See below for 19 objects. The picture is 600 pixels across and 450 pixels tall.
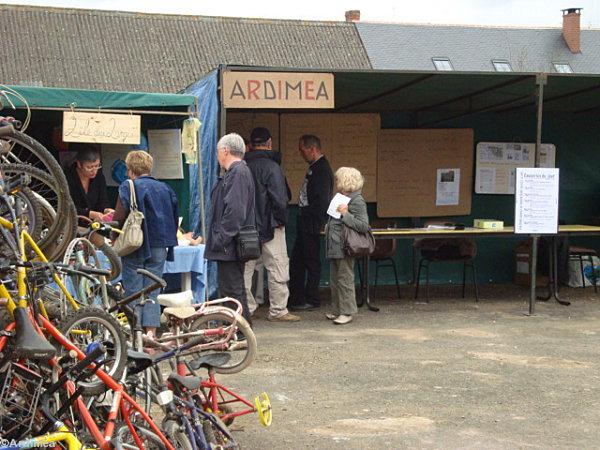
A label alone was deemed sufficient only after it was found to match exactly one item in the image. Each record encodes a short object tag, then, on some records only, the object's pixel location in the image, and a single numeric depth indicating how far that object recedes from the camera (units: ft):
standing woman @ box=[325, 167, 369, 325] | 26.86
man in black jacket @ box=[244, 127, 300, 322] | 27.07
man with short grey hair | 22.80
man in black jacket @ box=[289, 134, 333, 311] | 29.73
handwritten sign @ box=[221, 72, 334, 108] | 25.79
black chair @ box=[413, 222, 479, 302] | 33.63
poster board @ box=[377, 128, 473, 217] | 37.09
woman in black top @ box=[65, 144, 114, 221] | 25.54
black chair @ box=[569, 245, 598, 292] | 36.76
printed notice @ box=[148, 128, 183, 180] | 28.96
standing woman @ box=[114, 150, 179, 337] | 21.17
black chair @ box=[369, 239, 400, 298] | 33.42
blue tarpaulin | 27.40
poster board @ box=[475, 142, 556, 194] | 38.27
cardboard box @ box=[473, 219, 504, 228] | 32.71
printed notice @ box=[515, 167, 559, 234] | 29.32
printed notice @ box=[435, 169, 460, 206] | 37.83
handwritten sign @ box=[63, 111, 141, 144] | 24.40
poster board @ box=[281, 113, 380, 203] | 35.60
